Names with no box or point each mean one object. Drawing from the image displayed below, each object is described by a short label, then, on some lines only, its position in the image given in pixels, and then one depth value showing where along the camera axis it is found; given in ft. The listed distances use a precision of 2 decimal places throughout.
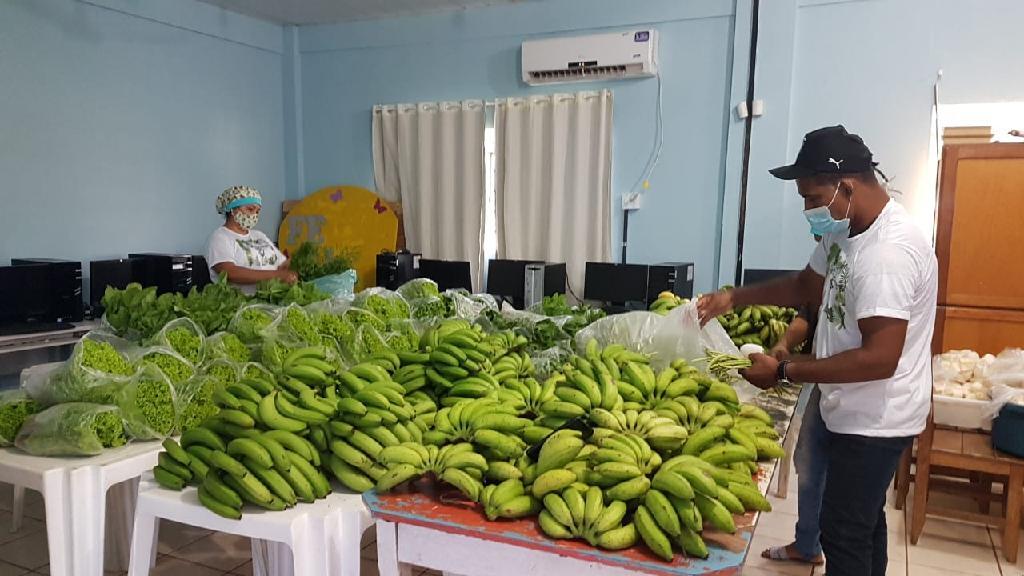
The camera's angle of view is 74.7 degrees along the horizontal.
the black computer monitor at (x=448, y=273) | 18.89
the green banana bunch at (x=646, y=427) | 5.28
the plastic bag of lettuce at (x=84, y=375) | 6.70
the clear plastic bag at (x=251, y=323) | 8.25
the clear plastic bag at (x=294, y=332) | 8.05
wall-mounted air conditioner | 17.48
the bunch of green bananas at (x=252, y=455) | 5.15
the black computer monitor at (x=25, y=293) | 14.25
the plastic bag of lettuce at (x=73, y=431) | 6.24
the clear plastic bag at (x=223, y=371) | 7.44
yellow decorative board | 20.61
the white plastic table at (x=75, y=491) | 6.11
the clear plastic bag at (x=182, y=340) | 7.59
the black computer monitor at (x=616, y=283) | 17.12
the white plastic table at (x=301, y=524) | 5.10
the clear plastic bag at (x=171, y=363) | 7.06
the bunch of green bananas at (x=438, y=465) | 4.97
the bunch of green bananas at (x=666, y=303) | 10.23
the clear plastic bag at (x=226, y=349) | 7.67
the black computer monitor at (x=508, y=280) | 18.53
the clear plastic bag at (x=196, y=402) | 6.94
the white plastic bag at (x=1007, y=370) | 10.59
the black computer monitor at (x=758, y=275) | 15.97
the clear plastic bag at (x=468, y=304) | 10.24
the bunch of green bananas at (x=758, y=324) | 10.53
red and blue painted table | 4.31
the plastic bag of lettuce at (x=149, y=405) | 6.62
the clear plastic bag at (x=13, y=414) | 6.61
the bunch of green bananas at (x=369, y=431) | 5.34
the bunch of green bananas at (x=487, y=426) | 5.26
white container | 10.71
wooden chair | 9.84
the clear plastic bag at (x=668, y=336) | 8.36
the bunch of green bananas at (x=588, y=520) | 4.39
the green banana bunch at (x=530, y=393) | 6.23
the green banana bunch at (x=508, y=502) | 4.74
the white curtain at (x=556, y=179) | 18.53
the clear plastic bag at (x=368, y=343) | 8.23
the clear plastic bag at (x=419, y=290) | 10.69
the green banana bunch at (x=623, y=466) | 4.56
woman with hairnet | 13.16
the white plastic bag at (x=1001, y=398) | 10.05
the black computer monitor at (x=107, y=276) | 16.14
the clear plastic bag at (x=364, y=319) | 8.82
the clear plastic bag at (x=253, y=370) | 7.59
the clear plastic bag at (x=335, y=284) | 12.23
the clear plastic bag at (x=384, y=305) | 9.38
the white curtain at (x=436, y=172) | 20.22
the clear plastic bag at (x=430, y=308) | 9.85
